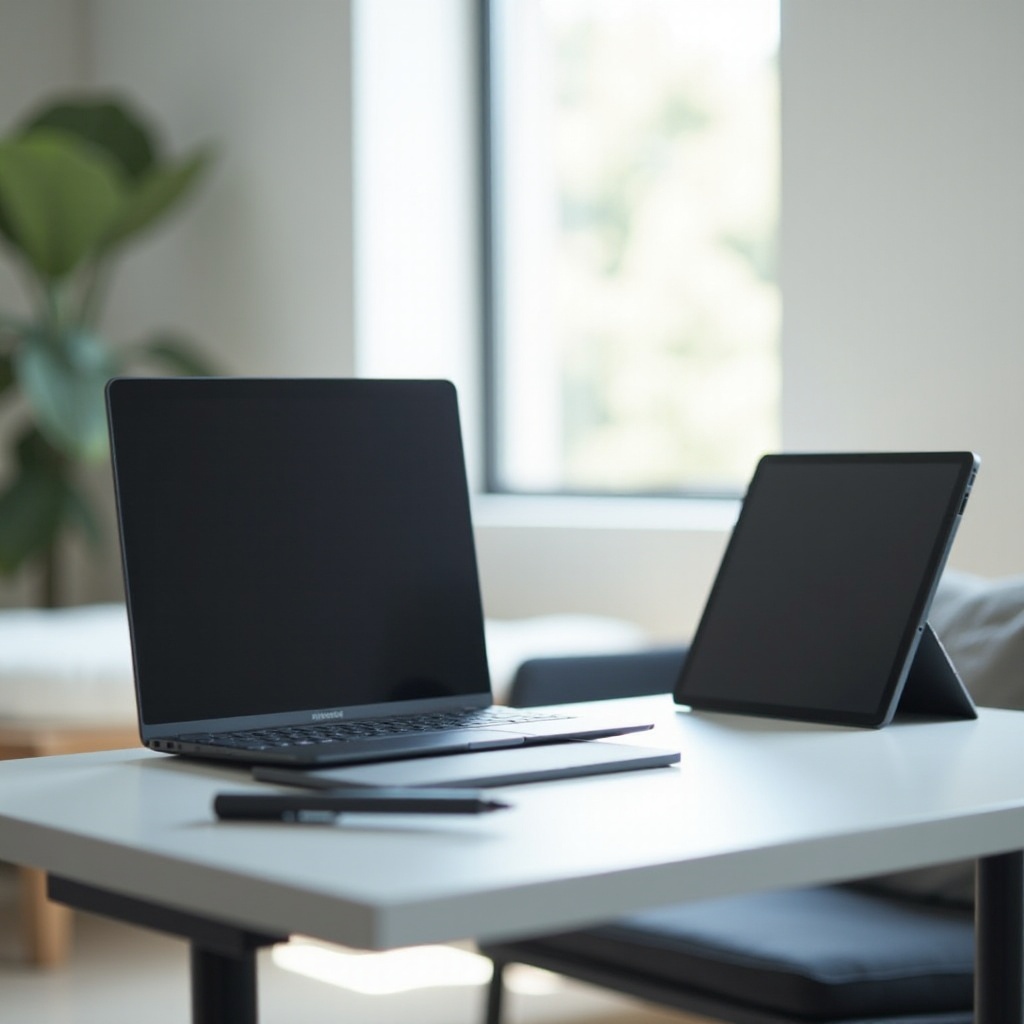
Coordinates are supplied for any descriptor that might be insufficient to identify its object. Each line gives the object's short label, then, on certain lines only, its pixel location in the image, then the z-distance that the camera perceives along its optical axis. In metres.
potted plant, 5.04
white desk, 1.59
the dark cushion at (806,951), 2.28
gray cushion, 2.53
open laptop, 1.99
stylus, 1.73
